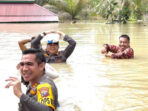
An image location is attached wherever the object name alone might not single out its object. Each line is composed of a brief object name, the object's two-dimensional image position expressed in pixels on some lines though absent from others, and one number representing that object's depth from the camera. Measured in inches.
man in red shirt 315.3
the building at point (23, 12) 1282.0
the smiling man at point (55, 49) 263.8
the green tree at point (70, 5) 1515.6
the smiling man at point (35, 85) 119.3
